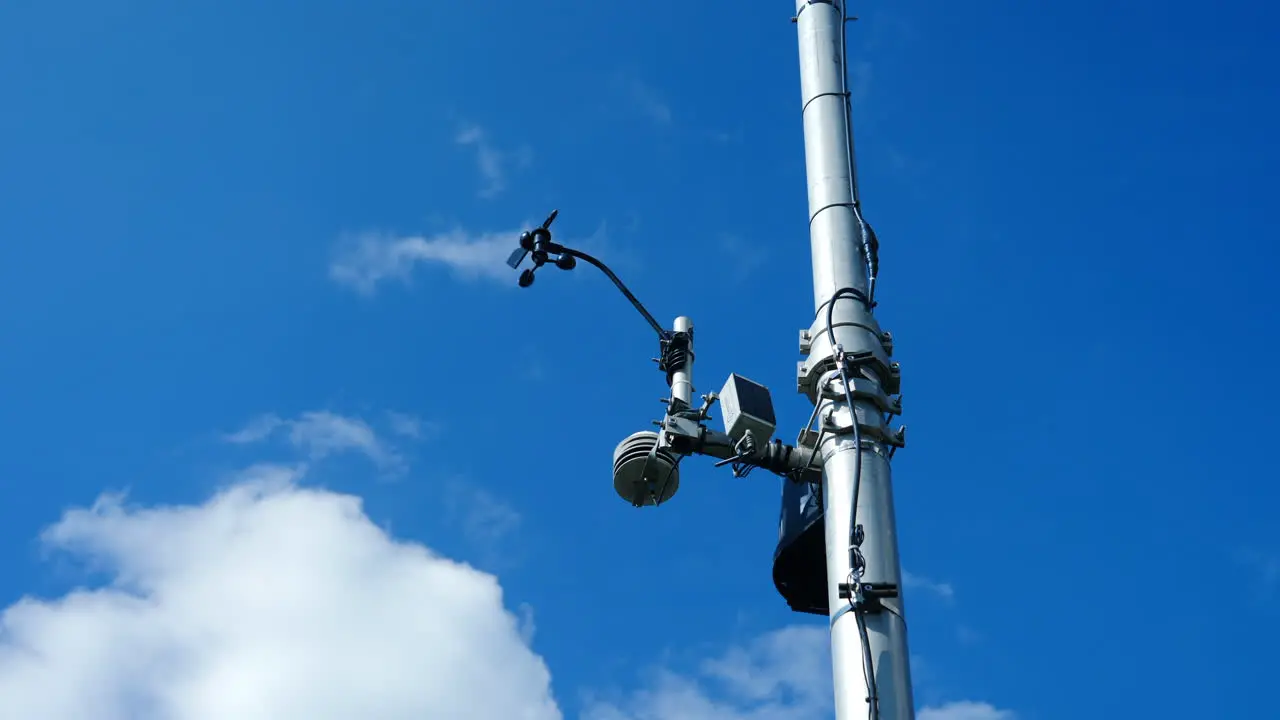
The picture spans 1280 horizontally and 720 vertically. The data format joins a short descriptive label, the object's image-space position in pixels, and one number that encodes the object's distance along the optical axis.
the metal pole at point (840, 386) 7.82
